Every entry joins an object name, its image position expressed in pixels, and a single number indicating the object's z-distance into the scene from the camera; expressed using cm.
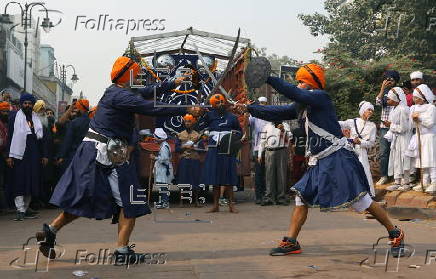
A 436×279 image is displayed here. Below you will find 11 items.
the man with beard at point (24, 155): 997
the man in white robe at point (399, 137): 1076
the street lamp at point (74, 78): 3497
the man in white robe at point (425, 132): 1011
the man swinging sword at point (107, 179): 577
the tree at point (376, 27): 1836
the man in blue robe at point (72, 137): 1120
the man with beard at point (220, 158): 1083
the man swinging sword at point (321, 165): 606
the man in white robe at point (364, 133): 1074
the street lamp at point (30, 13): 1343
